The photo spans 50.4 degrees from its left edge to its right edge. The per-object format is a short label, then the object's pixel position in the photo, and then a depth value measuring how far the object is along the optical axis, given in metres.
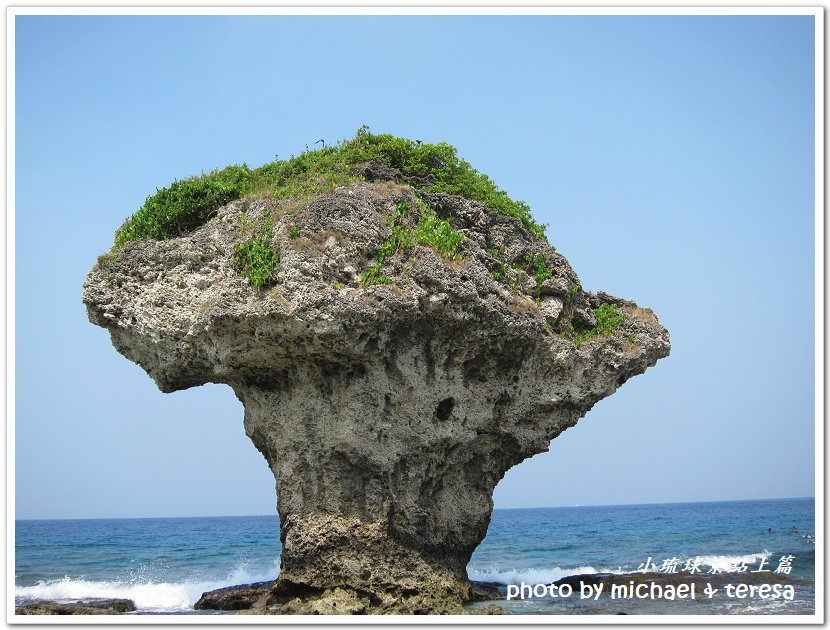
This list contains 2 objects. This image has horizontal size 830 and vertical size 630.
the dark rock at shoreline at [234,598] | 16.15
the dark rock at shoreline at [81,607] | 15.96
